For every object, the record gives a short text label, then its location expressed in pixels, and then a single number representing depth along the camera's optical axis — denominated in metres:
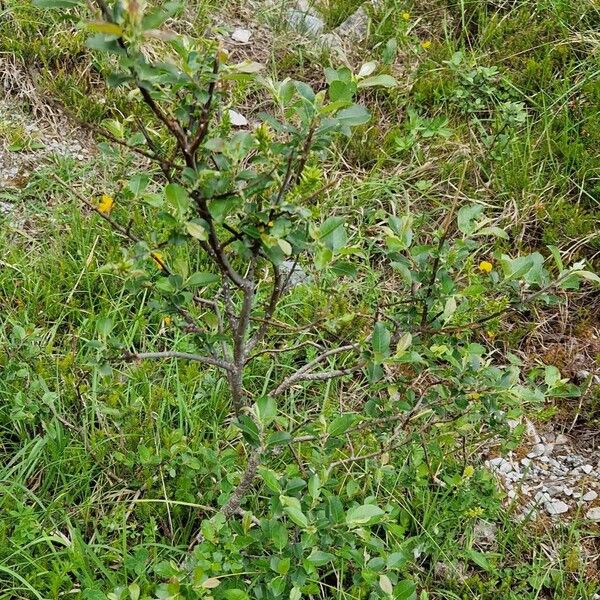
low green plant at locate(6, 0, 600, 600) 1.64
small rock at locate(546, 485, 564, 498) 2.88
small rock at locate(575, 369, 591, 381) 3.20
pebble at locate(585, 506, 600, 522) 2.79
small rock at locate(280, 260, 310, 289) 3.39
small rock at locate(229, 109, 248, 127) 4.04
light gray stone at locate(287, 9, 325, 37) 4.47
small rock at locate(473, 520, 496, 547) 2.68
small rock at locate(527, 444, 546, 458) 3.00
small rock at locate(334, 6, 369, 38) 4.48
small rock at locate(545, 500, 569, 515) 2.82
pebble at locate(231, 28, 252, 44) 4.49
